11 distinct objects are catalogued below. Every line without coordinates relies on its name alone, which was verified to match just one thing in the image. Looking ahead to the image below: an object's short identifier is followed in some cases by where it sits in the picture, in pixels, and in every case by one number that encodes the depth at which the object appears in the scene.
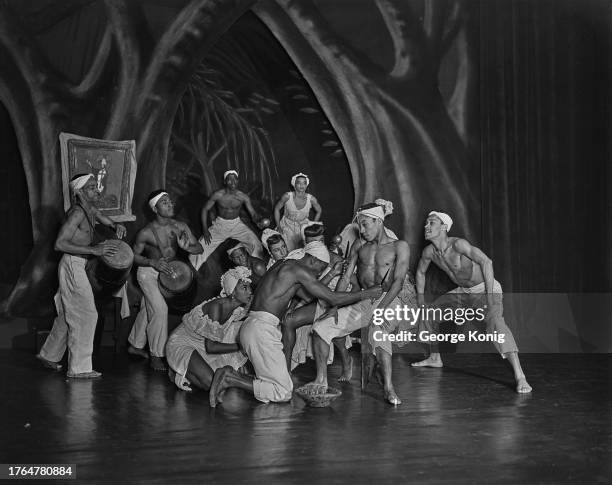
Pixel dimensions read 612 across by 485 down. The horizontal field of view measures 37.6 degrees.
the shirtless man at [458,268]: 6.98
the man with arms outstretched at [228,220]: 9.34
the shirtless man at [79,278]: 7.15
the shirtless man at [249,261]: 7.46
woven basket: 5.96
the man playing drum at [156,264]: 7.82
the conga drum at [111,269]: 7.47
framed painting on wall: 9.13
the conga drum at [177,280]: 7.84
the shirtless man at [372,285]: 6.22
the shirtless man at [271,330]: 6.08
